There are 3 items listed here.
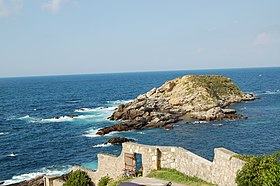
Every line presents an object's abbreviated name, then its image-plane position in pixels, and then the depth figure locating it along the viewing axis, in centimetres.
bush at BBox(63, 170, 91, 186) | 2531
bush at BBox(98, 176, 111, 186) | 2302
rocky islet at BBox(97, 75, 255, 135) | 6812
